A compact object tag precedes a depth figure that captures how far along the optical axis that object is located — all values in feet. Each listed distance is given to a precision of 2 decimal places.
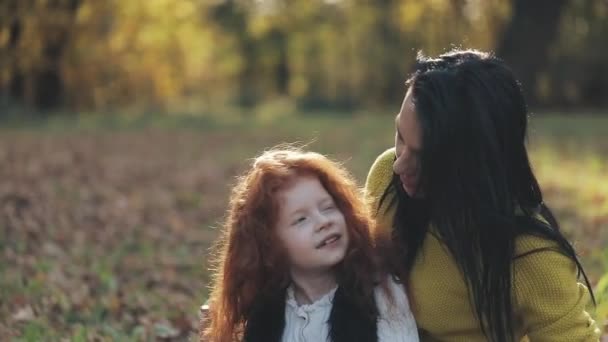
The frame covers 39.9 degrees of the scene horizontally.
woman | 8.27
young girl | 9.03
